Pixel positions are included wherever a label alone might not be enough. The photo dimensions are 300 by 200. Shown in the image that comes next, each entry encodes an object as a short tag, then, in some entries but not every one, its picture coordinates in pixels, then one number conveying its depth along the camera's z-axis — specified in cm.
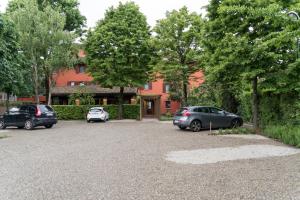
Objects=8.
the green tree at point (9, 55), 1450
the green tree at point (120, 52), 2443
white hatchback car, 2255
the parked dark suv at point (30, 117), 1607
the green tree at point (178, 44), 2255
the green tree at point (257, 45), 1093
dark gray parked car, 1398
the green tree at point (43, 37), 2301
